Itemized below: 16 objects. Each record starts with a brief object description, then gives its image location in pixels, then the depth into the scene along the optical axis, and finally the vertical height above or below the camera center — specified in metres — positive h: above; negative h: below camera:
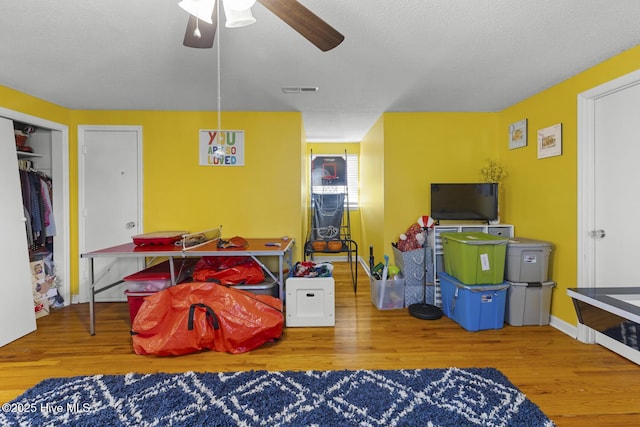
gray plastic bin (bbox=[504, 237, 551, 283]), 2.56 -0.50
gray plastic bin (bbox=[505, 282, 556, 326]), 2.59 -0.91
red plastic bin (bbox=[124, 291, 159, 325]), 2.49 -0.81
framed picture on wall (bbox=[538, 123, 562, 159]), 2.55 +0.67
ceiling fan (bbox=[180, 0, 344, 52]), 1.15 +0.87
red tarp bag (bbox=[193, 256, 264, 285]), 2.59 -0.59
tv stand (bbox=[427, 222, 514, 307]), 3.01 -0.36
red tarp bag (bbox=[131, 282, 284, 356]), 2.11 -0.89
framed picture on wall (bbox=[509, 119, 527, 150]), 2.97 +0.86
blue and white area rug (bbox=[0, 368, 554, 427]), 1.49 -1.15
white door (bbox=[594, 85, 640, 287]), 2.05 +0.17
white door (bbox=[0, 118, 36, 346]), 2.42 -0.39
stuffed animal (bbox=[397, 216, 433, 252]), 3.10 -0.33
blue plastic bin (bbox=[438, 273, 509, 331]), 2.52 -0.91
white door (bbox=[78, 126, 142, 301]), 3.26 +0.24
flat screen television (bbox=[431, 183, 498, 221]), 3.08 +0.09
